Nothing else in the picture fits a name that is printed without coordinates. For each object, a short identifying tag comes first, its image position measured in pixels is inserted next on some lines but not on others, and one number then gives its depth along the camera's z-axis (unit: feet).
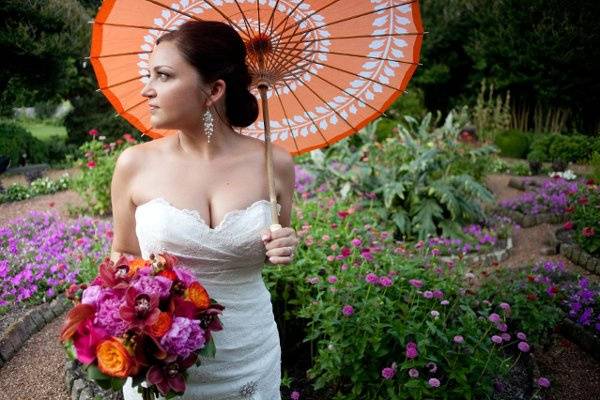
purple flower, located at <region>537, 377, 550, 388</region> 8.29
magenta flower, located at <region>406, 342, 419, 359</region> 7.01
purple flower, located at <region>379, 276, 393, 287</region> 7.63
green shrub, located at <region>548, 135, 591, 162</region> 32.19
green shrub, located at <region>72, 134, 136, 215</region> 20.70
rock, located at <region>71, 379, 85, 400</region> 9.25
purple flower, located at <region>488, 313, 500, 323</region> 7.88
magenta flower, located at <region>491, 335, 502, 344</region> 7.43
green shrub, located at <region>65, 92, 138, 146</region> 41.86
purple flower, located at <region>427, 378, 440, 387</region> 6.99
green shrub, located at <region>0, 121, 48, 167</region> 32.99
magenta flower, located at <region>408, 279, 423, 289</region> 7.96
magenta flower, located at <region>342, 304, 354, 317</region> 7.55
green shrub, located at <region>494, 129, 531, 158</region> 36.83
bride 5.12
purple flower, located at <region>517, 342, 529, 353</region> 7.77
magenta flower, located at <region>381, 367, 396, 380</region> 7.16
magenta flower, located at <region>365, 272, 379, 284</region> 7.86
